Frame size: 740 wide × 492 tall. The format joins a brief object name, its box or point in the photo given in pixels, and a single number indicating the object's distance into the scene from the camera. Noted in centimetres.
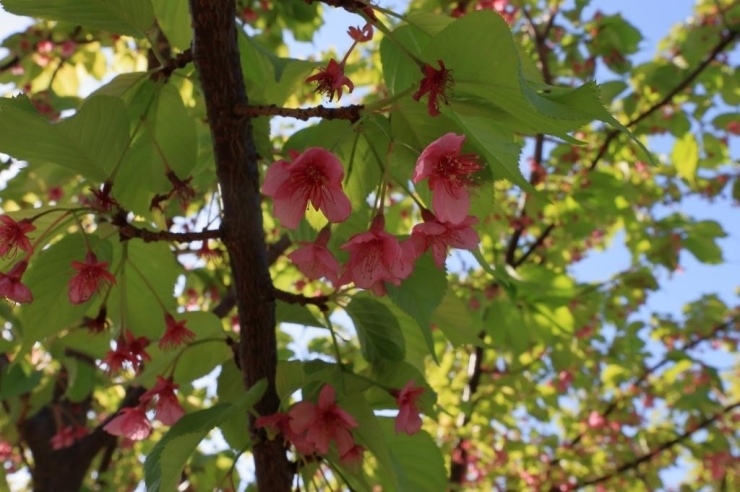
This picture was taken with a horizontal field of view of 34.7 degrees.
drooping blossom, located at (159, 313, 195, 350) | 51
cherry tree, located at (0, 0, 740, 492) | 41
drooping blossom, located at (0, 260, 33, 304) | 45
